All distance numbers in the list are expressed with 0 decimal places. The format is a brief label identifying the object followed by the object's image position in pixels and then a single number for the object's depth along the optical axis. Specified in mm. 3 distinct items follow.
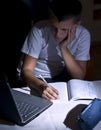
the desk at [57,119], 1167
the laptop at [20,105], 1091
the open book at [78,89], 1337
